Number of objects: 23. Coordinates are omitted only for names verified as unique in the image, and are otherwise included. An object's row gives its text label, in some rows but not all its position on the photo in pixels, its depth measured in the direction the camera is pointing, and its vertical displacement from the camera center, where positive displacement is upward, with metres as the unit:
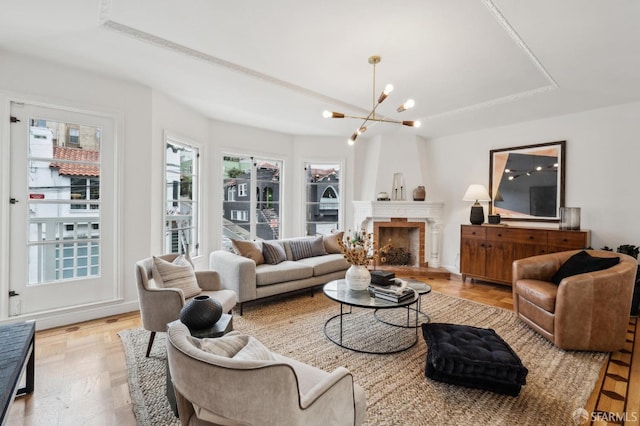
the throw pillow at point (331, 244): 4.79 -0.55
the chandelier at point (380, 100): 2.68 +0.95
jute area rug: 1.88 -1.23
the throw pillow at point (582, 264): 2.87 -0.50
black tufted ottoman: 1.98 -1.00
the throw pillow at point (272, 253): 4.05 -0.60
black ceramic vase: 1.74 -0.61
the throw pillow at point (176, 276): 2.65 -0.61
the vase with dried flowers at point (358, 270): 2.97 -0.59
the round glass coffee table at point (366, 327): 2.68 -1.21
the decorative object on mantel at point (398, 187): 5.83 +0.44
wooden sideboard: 3.99 -0.47
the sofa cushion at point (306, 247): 4.44 -0.57
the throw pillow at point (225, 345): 1.23 -0.59
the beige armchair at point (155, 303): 2.45 -0.78
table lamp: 4.79 +0.22
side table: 1.73 -0.72
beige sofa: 3.49 -0.80
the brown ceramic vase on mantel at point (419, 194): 5.59 +0.31
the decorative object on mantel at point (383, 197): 5.69 +0.25
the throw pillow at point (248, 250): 3.89 -0.54
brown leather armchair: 2.62 -0.83
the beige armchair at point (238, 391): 1.03 -0.64
